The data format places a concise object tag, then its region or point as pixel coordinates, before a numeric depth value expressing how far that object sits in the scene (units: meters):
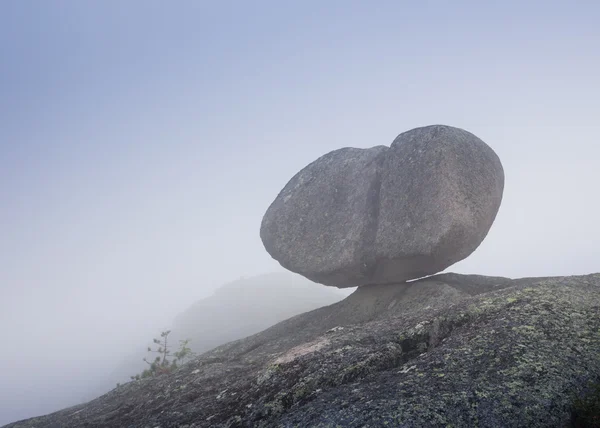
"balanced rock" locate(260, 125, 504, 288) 17.98
